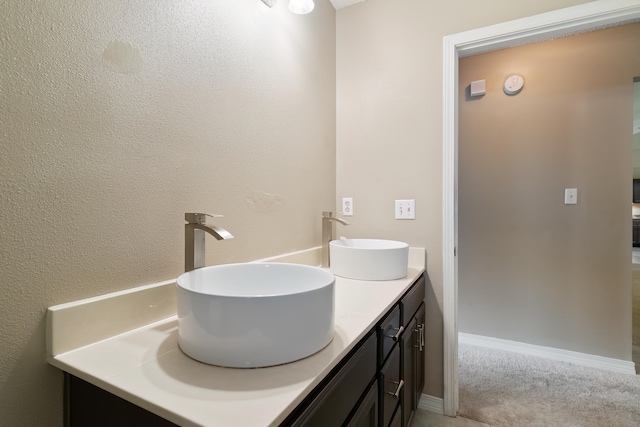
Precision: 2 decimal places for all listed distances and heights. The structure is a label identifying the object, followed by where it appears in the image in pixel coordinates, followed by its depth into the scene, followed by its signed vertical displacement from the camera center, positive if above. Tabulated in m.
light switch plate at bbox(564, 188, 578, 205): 2.15 +0.08
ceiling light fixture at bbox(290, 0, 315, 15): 1.26 +0.85
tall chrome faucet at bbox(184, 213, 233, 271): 0.84 -0.09
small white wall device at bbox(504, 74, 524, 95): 2.30 +0.94
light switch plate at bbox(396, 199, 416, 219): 1.66 -0.01
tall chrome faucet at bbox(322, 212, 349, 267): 1.55 -0.14
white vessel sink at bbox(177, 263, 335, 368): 0.57 -0.23
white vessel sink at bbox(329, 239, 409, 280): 1.29 -0.24
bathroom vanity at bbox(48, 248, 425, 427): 0.48 -0.32
